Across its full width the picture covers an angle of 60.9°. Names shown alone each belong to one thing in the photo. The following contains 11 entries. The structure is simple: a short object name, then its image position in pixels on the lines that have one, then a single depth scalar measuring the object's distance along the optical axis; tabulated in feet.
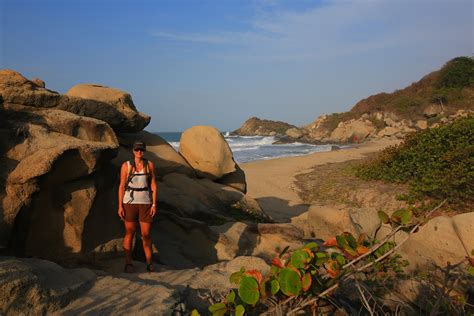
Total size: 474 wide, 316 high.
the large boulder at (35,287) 10.83
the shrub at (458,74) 156.25
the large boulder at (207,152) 35.42
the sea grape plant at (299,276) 8.05
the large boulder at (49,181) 16.99
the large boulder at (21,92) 21.08
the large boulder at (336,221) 27.45
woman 18.39
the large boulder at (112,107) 26.06
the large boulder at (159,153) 30.50
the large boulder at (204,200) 27.35
